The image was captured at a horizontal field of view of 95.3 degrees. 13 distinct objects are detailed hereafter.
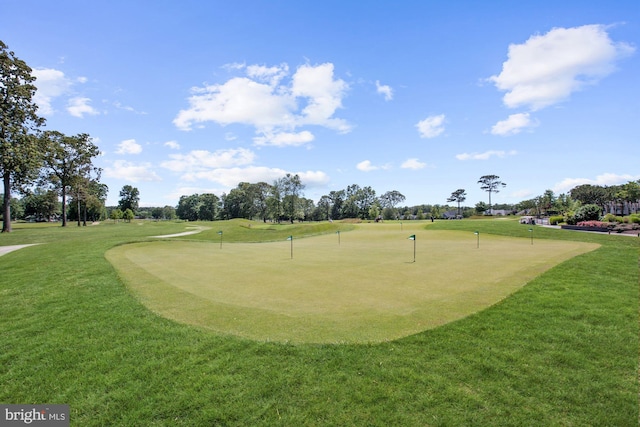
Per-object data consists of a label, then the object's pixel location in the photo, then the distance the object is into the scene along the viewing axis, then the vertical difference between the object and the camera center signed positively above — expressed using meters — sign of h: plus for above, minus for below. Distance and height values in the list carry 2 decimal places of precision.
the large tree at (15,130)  30.89 +9.43
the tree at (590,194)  89.24 +6.46
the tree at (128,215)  79.12 +0.05
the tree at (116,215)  83.26 +0.05
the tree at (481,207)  101.06 +2.59
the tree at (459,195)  121.25 +8.29
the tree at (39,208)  87.26 +2.51
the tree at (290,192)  77.50 +6.20
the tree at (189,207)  108.88 +3.07
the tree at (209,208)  101.25 +2.47
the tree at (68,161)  45.44 +8.86
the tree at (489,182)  101.25 +11.43
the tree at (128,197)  98.81 +6.22
